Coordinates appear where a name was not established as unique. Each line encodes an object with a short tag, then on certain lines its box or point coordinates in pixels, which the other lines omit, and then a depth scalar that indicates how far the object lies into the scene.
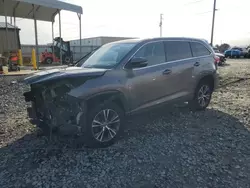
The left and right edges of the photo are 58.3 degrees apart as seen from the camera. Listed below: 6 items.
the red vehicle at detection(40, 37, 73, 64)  22.84
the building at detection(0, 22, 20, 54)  15.02
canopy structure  11.96
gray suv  3.54
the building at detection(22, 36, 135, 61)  29.81
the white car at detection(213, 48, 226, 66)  21.83
